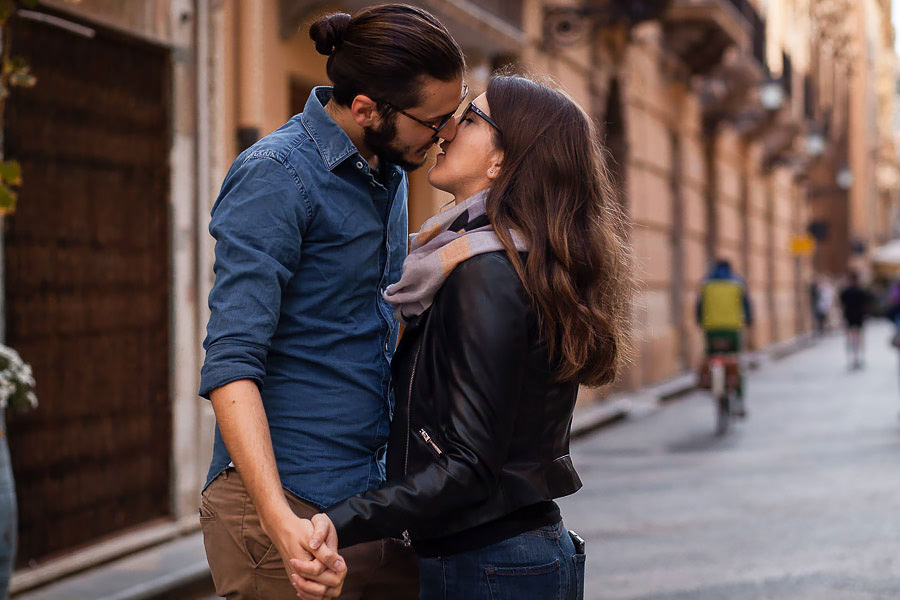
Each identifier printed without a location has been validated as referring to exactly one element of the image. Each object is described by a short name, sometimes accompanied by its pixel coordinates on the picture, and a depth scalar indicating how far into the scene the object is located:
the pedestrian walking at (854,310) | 21.06
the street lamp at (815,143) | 30.86
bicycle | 11.93
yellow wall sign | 31.66
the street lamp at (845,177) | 42.41
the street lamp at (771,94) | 23.66
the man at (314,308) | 2.01
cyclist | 12.26
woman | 2.00
